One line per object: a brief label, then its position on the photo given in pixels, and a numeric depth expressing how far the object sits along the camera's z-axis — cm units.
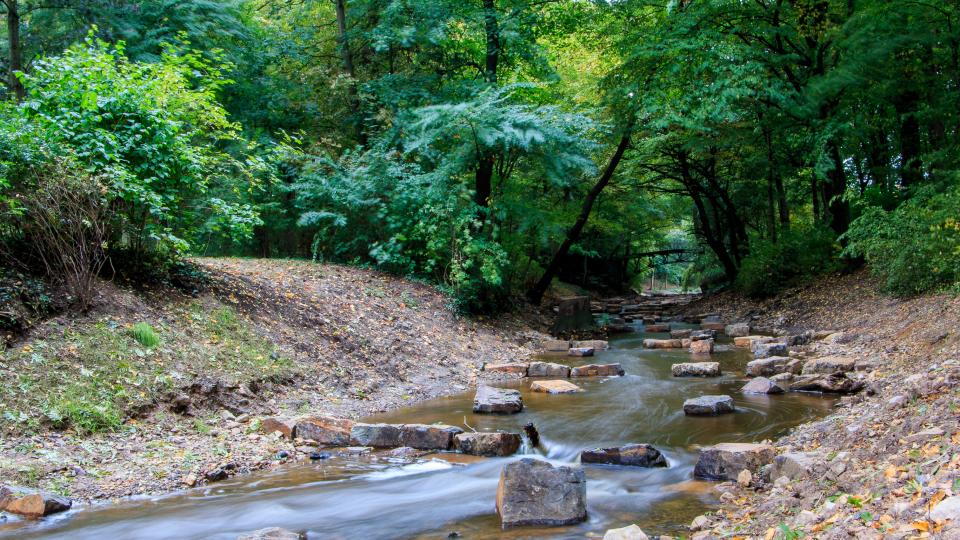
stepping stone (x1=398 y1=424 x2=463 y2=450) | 650
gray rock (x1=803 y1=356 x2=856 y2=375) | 861
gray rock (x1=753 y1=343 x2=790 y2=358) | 1130
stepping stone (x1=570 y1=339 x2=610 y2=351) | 1346
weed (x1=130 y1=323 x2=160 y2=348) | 723
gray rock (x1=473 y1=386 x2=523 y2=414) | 795
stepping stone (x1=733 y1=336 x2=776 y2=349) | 1278
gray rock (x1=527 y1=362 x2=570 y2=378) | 1055
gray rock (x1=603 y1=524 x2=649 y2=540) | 377
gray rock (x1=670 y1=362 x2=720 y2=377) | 1006
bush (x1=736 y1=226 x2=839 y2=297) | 1750
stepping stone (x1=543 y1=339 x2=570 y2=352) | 1341
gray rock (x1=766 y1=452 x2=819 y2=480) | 441
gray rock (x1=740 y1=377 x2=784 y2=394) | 834
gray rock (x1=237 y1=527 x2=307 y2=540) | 404
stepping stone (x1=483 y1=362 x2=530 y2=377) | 1070
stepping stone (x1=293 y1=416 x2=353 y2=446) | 665
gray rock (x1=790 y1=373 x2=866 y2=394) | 783
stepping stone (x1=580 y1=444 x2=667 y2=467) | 586
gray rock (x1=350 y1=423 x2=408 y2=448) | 659
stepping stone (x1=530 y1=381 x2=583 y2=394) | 916
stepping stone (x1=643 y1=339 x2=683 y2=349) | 1368
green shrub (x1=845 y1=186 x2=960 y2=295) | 1067
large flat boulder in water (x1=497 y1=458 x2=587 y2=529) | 454
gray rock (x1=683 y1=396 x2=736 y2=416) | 754
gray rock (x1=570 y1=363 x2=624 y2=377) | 1052
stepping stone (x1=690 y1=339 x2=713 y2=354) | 1248
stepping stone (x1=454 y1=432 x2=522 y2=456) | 630
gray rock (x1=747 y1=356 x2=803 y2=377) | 938
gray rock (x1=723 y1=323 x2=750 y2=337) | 1446
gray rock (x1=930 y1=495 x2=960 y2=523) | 276
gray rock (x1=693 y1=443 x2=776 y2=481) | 525
